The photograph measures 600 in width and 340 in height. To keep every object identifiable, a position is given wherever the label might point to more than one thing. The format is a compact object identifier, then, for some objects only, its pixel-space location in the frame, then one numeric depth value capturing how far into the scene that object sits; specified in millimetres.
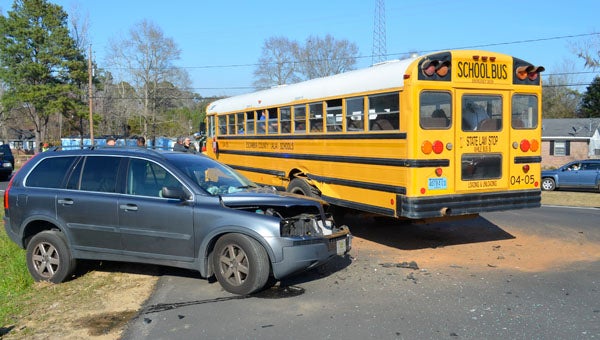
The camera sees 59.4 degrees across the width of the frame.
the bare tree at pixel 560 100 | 59094
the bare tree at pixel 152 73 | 49969
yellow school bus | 7188
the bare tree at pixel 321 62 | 50625
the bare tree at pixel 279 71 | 51031
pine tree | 45188
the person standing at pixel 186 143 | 14096
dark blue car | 21203
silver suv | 5680
